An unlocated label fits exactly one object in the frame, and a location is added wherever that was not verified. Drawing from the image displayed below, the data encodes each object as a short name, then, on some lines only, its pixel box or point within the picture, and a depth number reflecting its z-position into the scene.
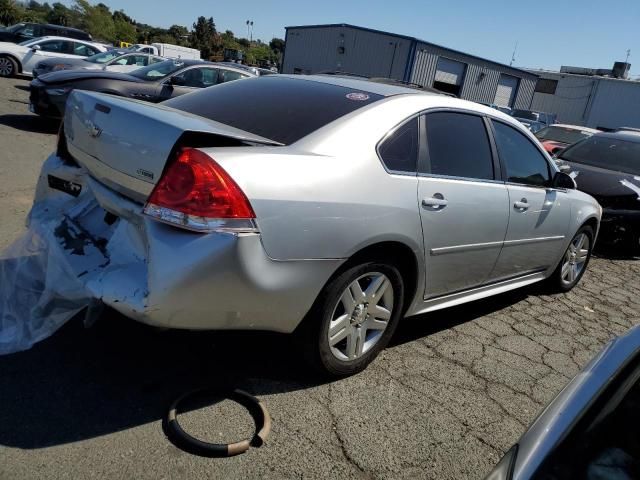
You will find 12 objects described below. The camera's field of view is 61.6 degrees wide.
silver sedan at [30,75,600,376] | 2.25
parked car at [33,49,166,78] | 12.91
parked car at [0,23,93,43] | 20.28
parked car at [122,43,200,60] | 25.17
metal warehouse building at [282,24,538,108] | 29.81
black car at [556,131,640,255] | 6.84
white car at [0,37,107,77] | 16.03
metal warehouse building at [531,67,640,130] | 36.00
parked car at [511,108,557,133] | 23.48
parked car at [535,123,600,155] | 12.43
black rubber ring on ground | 2.24
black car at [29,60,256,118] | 8.66
